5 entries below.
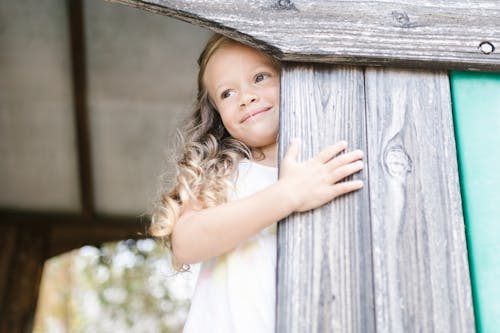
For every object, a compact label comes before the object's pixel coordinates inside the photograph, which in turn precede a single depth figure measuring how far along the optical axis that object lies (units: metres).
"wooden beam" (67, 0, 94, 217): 3.84
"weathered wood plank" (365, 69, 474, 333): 1.61
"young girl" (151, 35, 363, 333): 1.69
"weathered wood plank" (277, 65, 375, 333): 1.60
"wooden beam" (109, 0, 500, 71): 1.78
